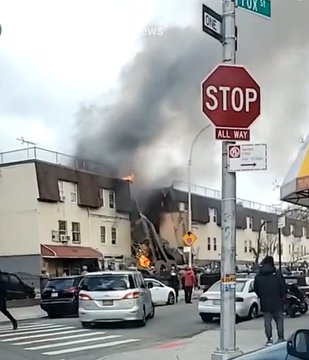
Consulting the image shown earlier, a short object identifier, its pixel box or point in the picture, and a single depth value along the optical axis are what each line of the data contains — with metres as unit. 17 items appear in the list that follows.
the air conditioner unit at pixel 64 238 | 44.22
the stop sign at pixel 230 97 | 8.29
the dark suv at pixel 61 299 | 22.53
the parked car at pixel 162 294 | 26.55
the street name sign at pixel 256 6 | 8.64
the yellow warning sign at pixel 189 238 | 33.94
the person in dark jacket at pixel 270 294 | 12.21
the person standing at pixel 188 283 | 27.67
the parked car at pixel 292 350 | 3.53
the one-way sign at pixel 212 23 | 8.37
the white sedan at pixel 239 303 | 18.81
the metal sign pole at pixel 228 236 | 8.38
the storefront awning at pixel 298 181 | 15.40
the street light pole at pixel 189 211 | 37.81
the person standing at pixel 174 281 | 31.75
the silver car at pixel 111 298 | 17.33
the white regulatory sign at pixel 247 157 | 8.34
